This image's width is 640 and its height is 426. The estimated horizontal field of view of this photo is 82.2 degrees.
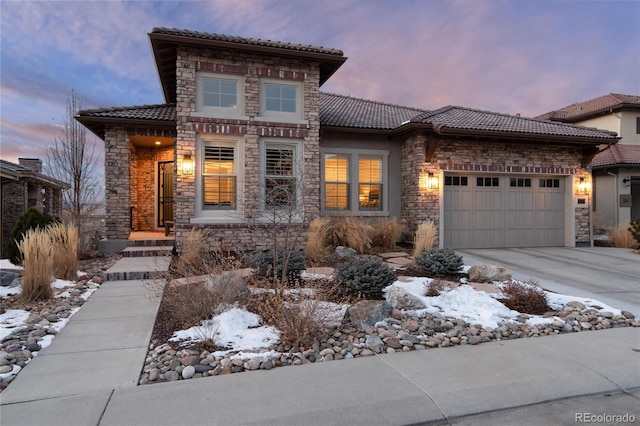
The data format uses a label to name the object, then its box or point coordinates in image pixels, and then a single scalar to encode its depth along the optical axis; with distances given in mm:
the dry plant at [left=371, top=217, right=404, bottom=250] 10727
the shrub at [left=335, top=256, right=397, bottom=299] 5715
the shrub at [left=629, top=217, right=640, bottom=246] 11547
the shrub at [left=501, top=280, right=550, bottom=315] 5520
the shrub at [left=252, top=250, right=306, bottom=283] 6520
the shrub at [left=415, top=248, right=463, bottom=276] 7551
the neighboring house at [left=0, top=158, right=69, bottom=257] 13688
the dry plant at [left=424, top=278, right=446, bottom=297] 5996
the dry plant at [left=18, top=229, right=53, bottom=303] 5590
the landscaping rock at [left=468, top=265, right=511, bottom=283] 7234
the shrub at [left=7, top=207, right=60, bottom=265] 8289
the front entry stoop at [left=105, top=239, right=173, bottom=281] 7066
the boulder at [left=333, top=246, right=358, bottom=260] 8874
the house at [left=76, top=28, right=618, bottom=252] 9539
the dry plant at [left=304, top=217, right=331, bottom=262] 8742
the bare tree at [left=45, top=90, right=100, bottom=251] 11242
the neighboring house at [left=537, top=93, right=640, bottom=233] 16609
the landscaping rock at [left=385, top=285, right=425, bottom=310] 5367
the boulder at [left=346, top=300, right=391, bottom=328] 4766
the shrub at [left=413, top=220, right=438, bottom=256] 9370
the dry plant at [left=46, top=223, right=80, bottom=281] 6953
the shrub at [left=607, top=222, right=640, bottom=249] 12412
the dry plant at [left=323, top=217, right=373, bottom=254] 9773
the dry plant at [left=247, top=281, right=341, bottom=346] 4141
